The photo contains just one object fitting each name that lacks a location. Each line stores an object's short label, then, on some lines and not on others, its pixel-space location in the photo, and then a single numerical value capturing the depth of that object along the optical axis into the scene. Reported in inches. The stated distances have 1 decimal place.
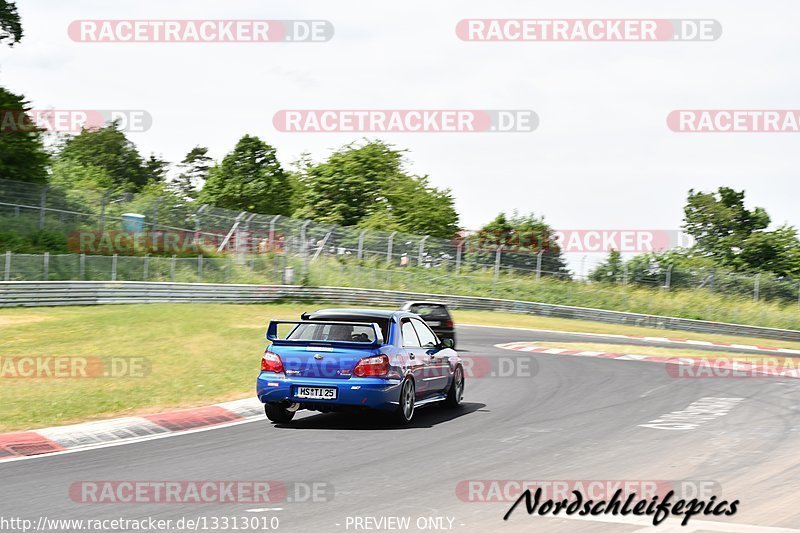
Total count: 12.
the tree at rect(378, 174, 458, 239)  3048.7
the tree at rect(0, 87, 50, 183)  1761.1
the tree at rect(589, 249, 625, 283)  2022.6
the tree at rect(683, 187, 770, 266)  3627.0
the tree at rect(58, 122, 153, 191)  4284.0
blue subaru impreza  476.1
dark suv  941.8
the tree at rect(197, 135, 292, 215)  3683.6
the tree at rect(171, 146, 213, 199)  4800.7
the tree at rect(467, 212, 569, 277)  2028.8
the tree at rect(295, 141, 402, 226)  3201.3
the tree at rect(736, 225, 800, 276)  2997.0
